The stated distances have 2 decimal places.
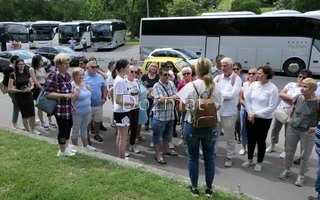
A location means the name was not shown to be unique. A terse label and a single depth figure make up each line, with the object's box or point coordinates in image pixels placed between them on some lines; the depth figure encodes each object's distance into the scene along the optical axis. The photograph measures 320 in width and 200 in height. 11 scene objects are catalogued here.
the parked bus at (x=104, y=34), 31.35
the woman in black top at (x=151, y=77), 6.21
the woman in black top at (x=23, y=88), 5.91
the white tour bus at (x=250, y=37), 15.49
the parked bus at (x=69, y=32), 30.97
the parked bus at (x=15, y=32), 25.67
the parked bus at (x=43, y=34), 32.06
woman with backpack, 3.35
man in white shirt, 4.87
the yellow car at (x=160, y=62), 10.74
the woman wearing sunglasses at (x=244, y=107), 5.33
